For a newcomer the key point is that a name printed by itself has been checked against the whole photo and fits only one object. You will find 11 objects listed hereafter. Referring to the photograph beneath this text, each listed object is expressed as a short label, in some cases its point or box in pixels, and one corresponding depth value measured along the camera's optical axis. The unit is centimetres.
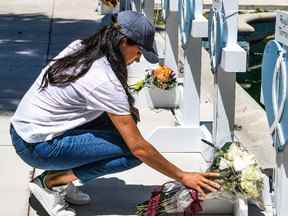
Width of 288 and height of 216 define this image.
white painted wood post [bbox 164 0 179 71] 697
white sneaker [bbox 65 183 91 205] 462
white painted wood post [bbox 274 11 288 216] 384
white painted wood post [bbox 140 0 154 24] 812
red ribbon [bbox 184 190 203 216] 416
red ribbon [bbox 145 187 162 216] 429
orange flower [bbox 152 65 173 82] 664
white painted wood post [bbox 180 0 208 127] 590
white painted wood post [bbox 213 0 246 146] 484
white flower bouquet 411
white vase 675
